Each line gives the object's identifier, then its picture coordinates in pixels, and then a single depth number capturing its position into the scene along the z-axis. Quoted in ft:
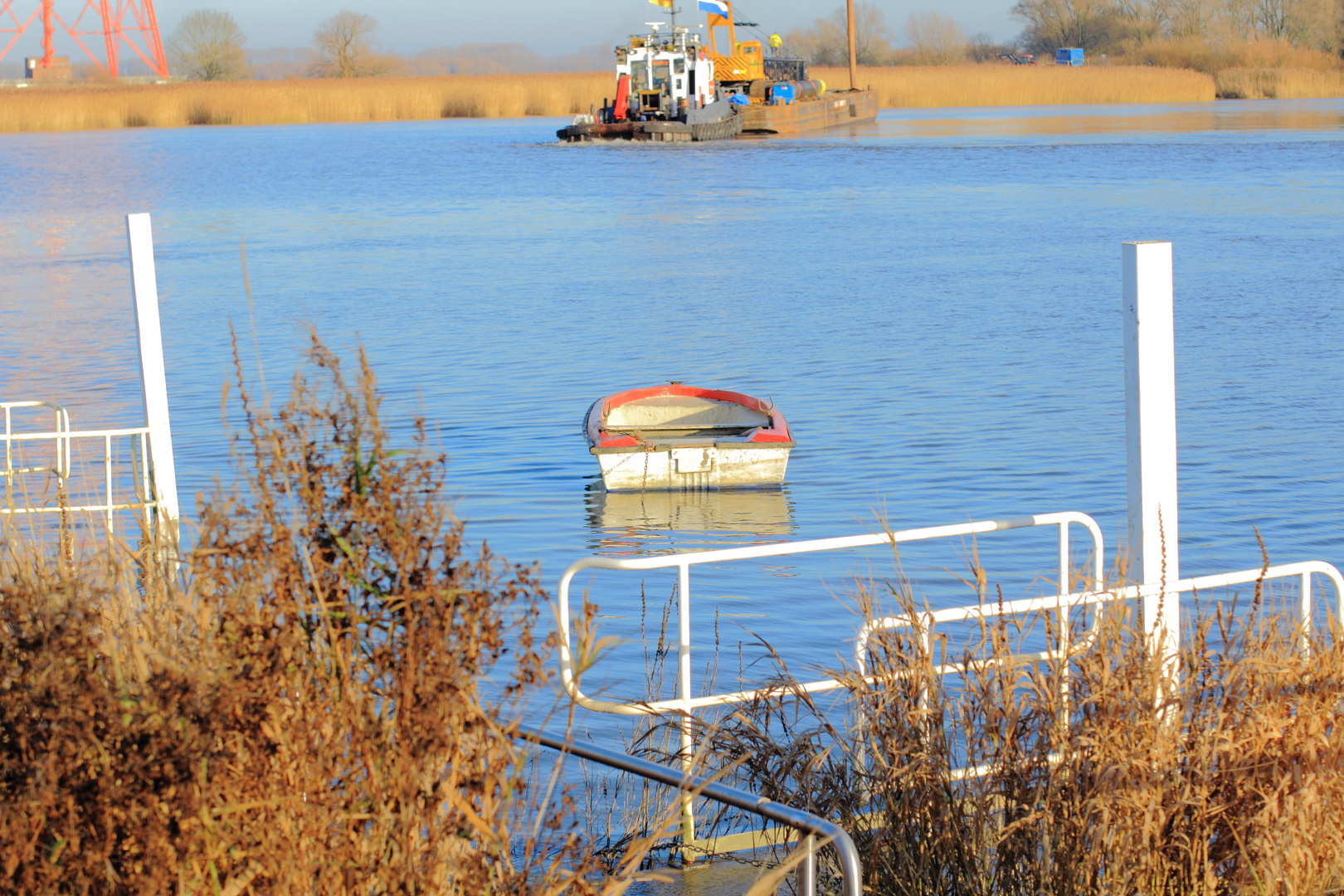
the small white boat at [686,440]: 75.51
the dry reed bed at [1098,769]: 21.36
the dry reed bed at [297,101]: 428.97
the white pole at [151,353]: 39.91
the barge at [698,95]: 361.51
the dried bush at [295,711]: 14.14
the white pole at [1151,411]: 27.63
